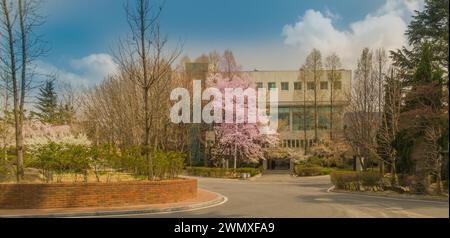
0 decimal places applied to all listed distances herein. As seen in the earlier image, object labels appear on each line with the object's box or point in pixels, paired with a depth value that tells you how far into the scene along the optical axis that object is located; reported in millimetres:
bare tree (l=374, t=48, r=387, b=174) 35381
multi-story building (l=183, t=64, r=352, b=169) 65225
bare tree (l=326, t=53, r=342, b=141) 64625
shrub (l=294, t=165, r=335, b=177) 50750
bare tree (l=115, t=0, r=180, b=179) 21292
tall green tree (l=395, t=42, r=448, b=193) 24281
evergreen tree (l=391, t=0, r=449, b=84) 36938
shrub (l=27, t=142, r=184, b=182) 19484
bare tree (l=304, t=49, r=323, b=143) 64312
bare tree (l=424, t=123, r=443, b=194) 24359
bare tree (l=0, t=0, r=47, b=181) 20094
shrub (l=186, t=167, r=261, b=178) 47188
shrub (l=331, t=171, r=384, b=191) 28375
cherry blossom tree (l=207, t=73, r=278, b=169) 51906
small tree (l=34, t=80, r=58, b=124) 65062
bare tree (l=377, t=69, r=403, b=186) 30417
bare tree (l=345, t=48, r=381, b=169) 35406
